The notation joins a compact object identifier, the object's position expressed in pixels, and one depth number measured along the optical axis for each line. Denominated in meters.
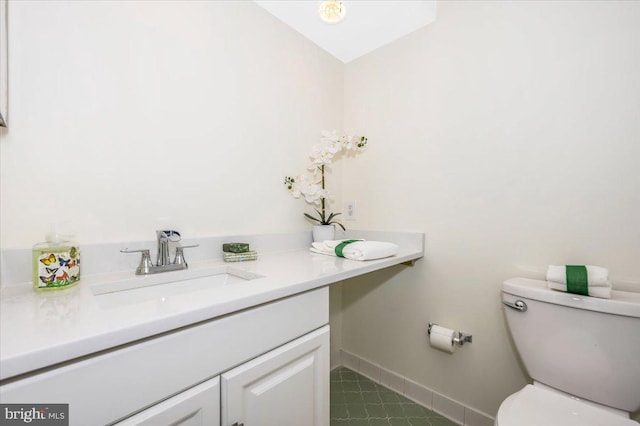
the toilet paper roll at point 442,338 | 1.28
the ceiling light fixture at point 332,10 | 1.18
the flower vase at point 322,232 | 1.49
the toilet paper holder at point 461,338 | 1.28
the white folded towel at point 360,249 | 1.12
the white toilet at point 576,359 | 0.80
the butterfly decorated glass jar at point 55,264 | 0.69
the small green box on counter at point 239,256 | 1.12
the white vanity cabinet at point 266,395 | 0.57
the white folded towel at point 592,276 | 0.86
